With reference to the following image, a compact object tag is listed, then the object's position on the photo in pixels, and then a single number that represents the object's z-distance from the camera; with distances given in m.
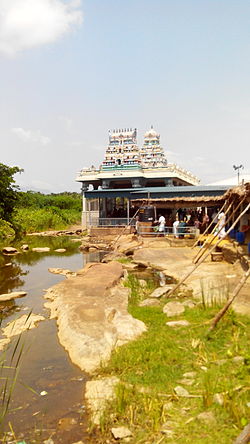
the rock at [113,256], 17.97
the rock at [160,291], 9.91
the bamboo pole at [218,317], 6.53
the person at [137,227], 21.88
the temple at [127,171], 32.25
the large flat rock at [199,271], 8.94
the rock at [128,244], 19.25
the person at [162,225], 20.72
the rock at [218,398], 4.40
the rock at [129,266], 15.55
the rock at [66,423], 4.59
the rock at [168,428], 4.01
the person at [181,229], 20.27
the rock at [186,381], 5.05
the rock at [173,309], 8.04
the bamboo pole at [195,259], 14.18
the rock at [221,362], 5.47
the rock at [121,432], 4.13
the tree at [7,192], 21.45
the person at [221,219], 15.85
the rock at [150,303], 9.03
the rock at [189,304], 8.47
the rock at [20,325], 8.25
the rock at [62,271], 15.67
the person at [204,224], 21.70
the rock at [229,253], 13.38
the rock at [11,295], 11.50
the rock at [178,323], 7.28
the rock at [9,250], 22.27
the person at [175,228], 19.86
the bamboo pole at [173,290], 9.55
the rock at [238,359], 5.43
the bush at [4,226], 18.45
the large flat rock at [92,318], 6.60
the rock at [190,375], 5.22
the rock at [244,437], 3.46
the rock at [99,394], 4.68
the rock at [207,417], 4.14
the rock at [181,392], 4.70
